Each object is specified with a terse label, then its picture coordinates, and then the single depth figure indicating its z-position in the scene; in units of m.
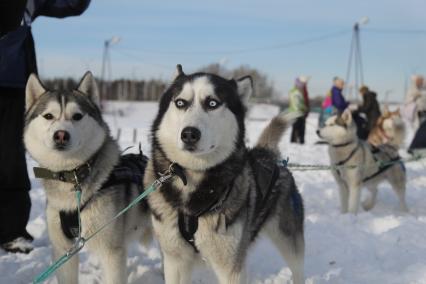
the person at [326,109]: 11.05
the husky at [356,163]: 5.91
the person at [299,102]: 11.12
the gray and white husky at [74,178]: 2.53
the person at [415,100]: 8.48
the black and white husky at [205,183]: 2.18
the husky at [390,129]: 8.08
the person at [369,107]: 10.64
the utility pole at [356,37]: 18.93
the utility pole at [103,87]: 26.15
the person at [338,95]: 10.00
